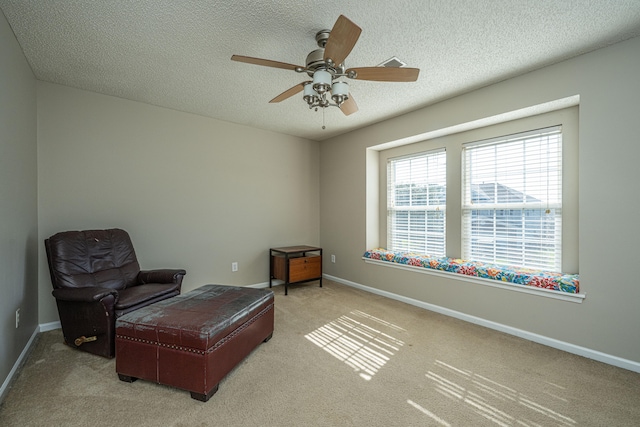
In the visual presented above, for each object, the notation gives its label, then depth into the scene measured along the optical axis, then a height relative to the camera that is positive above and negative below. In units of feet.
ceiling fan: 5.48 +3.10
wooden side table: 13.15 -2.62
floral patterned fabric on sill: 7.96 -1.99
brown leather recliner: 7.18 -2.11
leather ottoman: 5.74 -2.87
